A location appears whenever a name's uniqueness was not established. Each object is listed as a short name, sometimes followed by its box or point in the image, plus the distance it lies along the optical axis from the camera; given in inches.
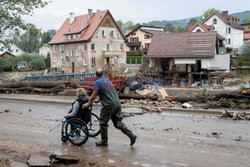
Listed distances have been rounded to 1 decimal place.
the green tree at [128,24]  6776.6
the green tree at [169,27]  5093.5
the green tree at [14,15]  855.0
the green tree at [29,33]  886.4
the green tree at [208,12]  3128.2
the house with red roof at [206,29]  2191.2
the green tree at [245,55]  1365.7
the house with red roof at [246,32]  2643.9
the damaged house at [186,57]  1082.1
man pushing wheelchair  240.7
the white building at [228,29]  2397.9
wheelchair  258.4
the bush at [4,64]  2410.2
